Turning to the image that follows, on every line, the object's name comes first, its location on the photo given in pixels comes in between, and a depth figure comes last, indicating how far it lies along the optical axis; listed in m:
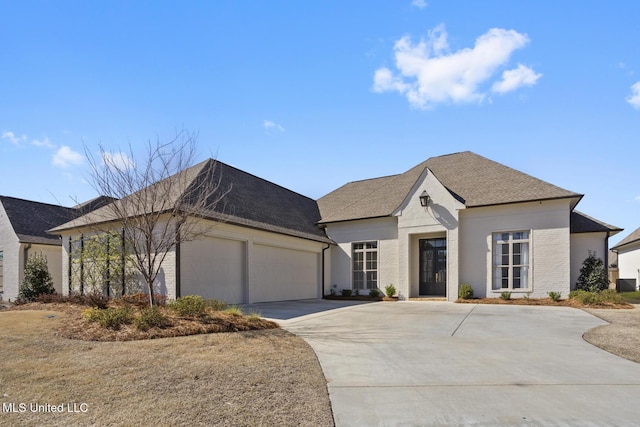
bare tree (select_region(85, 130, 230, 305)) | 10.09
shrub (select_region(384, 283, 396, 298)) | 20.50
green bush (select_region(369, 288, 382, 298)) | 20.86
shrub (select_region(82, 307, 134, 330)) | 8.73
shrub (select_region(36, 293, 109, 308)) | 12.56
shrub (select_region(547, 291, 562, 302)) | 16.92
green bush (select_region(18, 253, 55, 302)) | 17.77
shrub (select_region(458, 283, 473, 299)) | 18.44
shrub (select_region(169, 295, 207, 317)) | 10.00
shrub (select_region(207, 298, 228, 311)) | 11.18
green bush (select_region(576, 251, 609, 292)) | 17.33
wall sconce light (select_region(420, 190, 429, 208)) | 19.70
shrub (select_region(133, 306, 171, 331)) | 8.65
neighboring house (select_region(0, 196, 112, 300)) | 21.22
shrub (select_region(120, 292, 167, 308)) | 11.86
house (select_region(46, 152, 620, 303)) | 15.48
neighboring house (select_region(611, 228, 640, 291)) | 26.48
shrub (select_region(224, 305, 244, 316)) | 10.40
